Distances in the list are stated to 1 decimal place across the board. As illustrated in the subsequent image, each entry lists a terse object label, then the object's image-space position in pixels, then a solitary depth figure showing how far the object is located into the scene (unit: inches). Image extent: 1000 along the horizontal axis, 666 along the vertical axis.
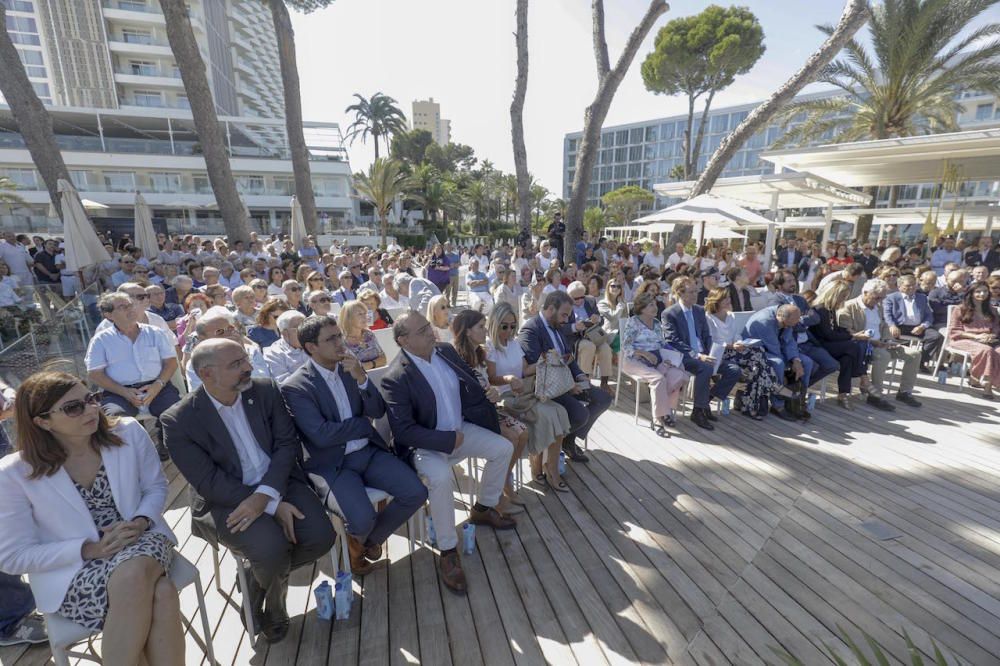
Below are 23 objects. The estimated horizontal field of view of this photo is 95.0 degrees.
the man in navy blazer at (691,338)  181.9
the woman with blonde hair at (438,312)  164.4
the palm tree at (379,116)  1819.6
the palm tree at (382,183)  1069.1
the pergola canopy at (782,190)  377.7
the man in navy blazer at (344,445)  99.5
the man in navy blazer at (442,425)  104.3
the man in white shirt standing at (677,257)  376.8
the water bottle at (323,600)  92.5
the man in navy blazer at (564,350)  144.6
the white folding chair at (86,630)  67.8
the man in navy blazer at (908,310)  230.1
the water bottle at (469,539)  111.6
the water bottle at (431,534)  115.2
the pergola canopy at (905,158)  314.3
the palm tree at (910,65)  483.2
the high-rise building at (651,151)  2253.1
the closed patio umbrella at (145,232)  369.3
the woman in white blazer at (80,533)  68.8
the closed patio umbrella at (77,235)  292.5
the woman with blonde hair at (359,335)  144.4
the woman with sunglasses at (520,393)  133.3
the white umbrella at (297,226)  495.2
